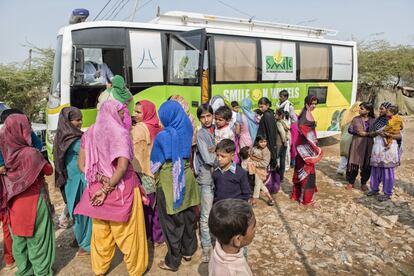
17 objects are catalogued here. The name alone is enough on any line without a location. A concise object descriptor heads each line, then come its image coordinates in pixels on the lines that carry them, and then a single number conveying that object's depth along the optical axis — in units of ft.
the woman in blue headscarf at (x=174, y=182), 9.48
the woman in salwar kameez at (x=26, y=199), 8.95
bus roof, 19.76
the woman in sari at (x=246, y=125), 16.16
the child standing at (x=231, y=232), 5.47
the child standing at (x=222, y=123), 11.89
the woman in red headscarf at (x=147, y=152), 11.47
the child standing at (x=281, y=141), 18.24
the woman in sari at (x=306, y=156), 15.19
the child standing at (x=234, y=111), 16.25
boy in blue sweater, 9.92
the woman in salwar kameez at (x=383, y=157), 16.16
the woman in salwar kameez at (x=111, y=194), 8.46
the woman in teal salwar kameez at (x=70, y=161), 10.44
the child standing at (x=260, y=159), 15.48
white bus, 18.84
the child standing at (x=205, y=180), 10.57
